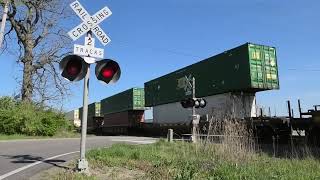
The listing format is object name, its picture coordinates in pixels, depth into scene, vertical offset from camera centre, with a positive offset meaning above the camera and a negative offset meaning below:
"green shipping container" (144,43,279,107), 25.64 +4.16
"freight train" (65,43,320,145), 22.03 +3.23
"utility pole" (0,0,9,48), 16.73 +4.55
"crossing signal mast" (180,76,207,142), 20.62 +1.61
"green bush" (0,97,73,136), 30.62 +1.48
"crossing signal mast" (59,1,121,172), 9.37 +1.69
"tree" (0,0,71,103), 35.03 +7.93
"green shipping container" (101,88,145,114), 45.53 +4.22
